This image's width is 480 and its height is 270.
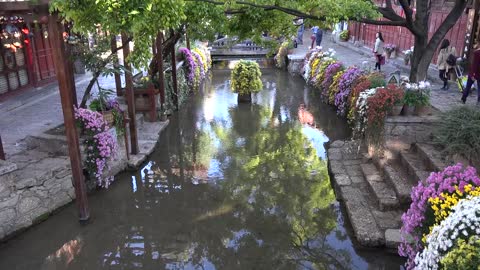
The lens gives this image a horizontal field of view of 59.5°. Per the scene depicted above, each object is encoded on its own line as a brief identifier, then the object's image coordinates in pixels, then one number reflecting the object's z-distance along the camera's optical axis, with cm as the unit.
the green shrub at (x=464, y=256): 323
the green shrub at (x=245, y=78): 1405
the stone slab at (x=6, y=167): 573
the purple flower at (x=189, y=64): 1518
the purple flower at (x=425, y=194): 442
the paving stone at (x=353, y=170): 780
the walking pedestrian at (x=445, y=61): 1149
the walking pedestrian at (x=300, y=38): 2679
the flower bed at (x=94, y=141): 705
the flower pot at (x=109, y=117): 774
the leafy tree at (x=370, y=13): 689
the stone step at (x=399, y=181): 610
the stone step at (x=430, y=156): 606
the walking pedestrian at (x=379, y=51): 1516
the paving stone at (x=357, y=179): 746
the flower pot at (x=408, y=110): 759
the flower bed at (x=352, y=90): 746
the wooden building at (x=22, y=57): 1168
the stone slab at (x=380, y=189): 622
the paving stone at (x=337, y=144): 949
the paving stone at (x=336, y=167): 798
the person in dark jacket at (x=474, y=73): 914
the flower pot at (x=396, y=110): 750
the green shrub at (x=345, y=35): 2723
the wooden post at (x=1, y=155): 615
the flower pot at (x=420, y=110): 757
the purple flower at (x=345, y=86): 1145
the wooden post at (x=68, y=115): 557
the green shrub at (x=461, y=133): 598
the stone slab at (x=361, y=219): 569
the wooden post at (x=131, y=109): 826
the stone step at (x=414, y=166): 613
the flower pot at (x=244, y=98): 1430
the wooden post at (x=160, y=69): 1109
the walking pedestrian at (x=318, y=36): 2292
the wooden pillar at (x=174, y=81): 1267
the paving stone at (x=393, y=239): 554
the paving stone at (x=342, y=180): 744
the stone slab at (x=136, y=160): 836
